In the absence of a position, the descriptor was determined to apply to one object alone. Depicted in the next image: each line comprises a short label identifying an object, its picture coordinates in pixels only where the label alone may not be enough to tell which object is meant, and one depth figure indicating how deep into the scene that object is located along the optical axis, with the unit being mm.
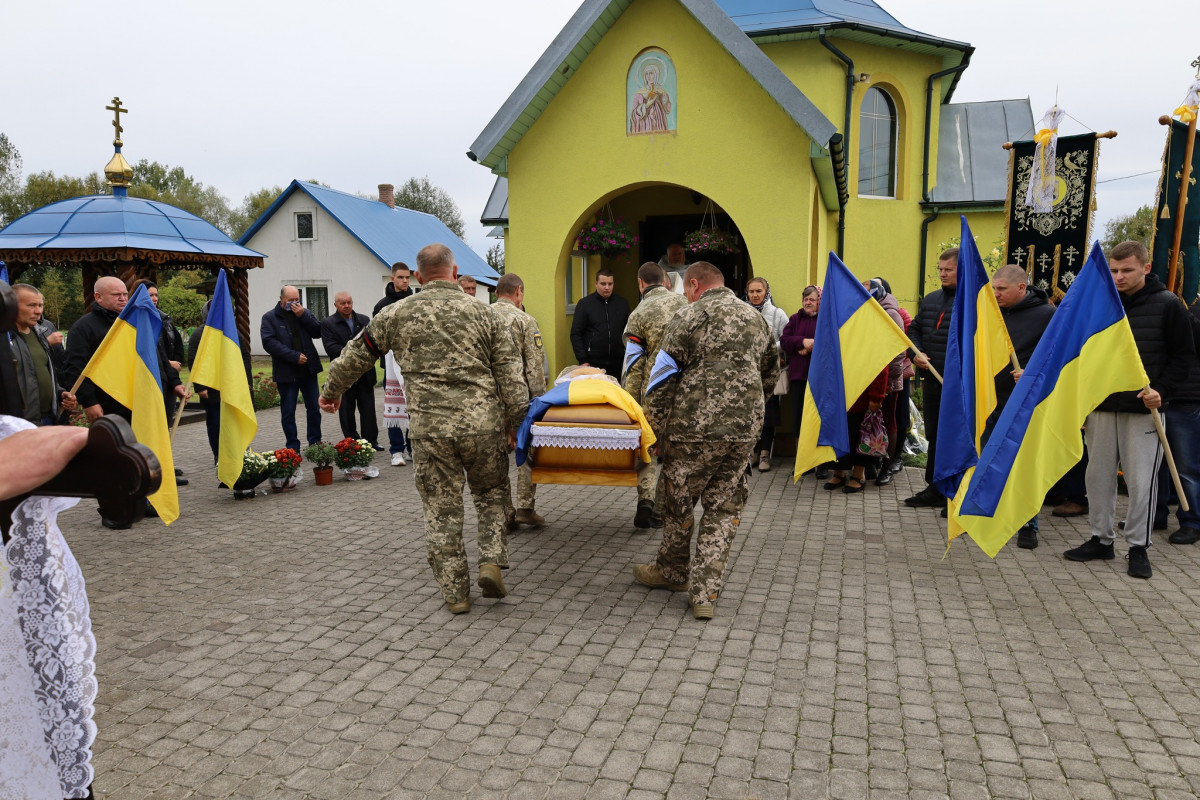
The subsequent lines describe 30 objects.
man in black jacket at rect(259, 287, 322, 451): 9453
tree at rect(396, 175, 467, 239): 65250
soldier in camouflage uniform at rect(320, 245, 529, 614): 4949
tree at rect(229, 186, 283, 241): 64250
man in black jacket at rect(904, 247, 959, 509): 7598
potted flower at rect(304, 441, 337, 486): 8938
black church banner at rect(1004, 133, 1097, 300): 9109
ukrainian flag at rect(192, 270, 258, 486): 7312
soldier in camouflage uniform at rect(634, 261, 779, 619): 4953
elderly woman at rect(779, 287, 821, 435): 9023
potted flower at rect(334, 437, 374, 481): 9062
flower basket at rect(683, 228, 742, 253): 12125
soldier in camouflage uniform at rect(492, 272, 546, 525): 6145
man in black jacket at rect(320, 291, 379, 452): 9953
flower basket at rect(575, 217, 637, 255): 11594
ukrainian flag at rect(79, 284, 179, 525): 6540
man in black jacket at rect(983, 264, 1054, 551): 6582
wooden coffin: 5645
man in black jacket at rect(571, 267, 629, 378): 9677
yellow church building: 10000
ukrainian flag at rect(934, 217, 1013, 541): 5773
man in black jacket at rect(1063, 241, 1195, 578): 5777
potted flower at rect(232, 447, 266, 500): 8250
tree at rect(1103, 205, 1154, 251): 48875
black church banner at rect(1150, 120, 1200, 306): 8023
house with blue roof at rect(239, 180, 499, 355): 33750
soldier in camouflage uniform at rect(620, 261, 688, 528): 6325
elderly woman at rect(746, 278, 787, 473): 9391
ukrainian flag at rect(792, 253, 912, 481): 6699
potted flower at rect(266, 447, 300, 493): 8565
